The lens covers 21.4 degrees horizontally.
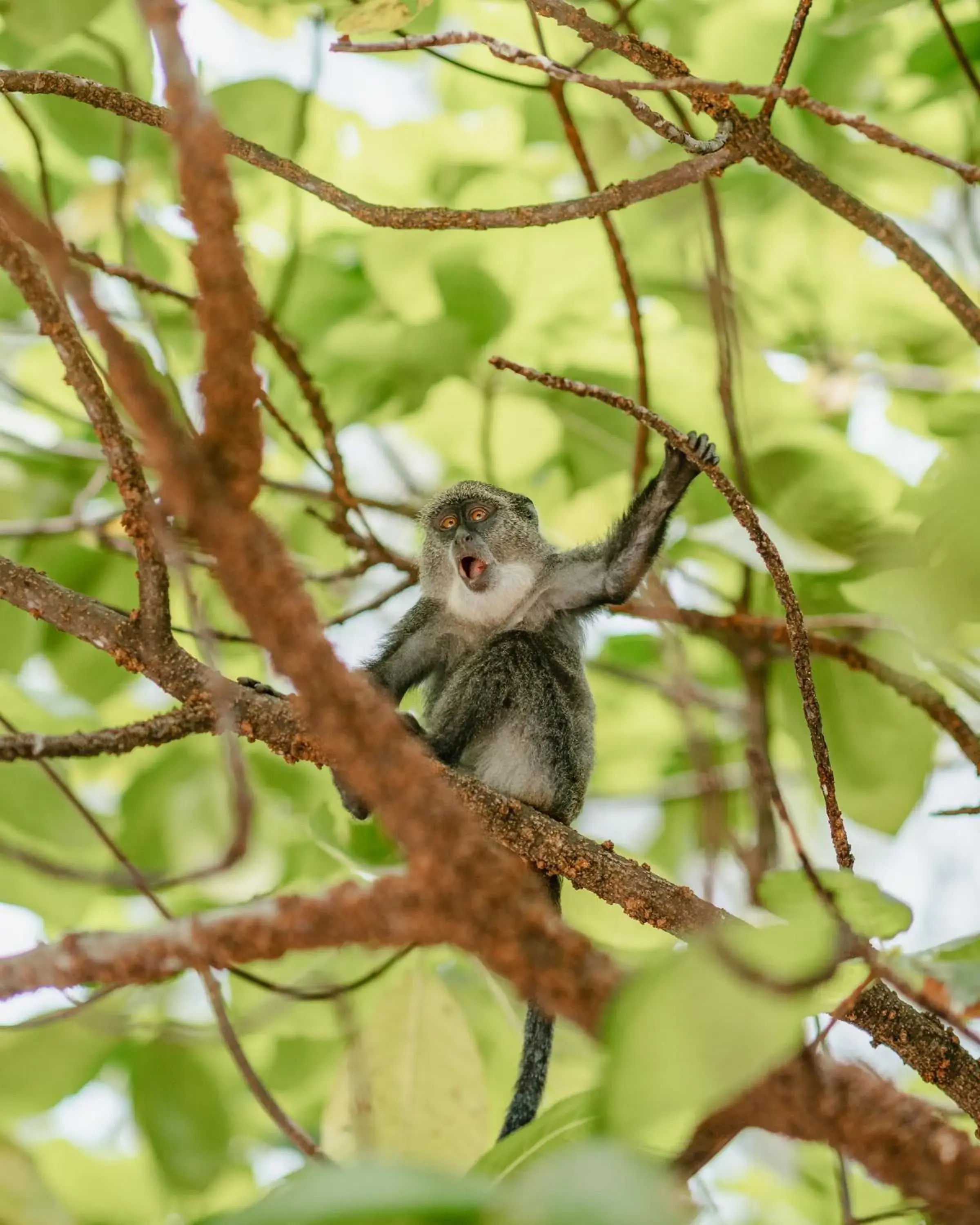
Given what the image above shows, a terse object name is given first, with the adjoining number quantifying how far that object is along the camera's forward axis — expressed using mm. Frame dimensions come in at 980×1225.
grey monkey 8266
